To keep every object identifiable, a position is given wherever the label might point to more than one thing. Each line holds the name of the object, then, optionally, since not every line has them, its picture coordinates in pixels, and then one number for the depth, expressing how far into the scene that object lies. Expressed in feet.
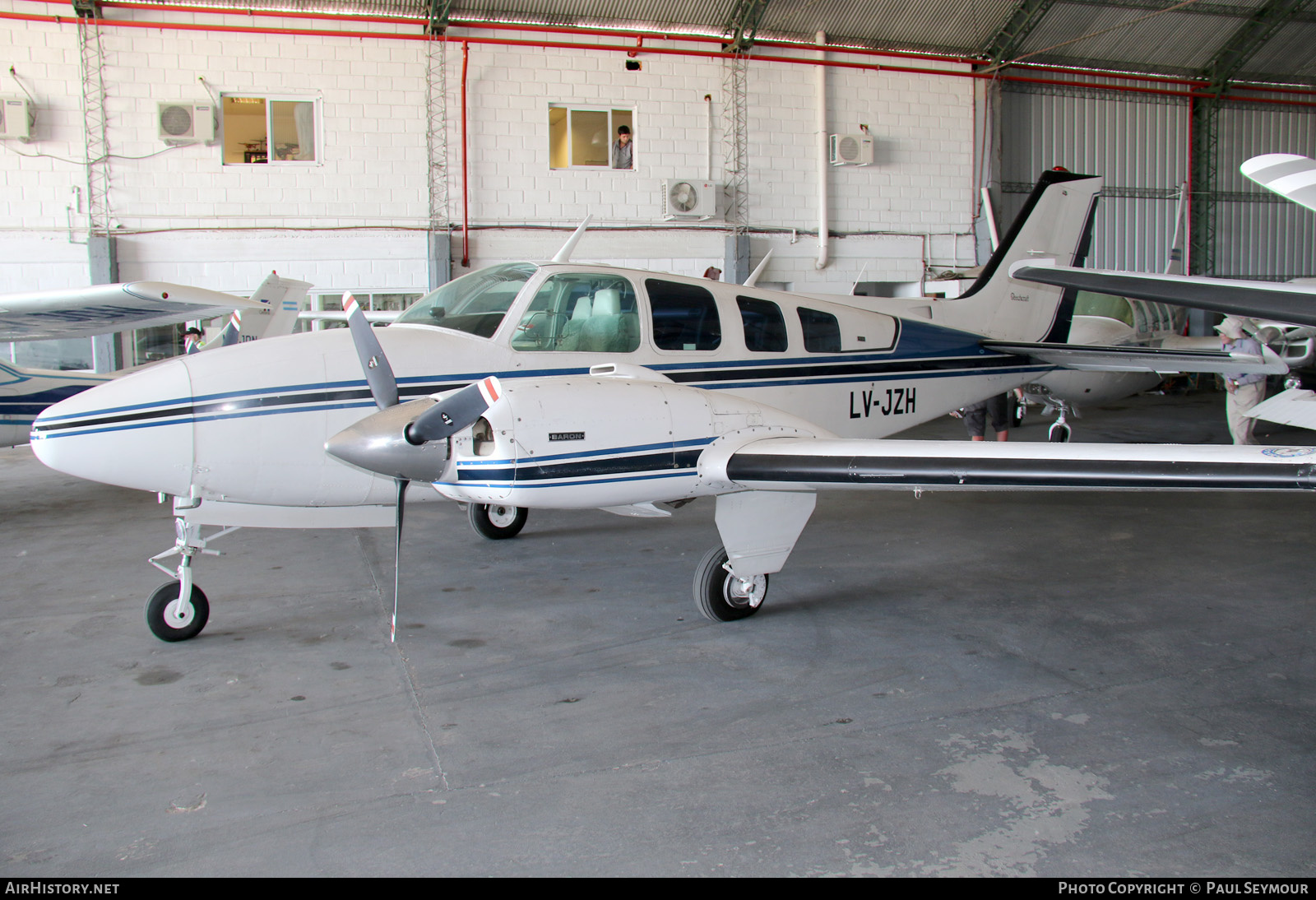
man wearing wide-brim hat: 34.24
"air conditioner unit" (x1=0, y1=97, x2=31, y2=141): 45.06
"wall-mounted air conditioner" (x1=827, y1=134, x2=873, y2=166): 57.21
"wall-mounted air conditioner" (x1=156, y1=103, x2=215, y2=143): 47.55
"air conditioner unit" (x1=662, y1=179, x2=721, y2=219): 54.65
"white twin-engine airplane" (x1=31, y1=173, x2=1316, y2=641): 13.03
